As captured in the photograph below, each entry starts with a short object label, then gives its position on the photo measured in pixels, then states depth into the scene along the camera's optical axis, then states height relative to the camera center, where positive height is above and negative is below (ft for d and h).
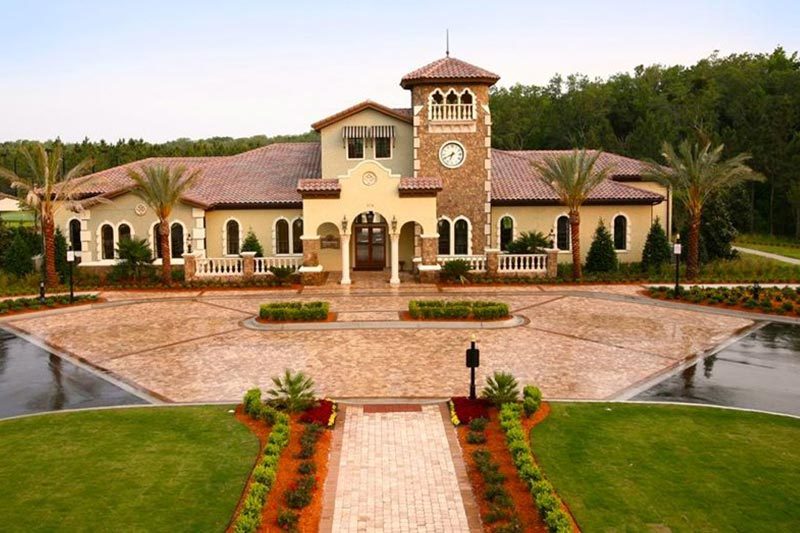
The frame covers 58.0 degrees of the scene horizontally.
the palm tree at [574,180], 107.55 +9.45
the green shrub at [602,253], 115.85 -1.70
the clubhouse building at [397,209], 110.52 +6.10
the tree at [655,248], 116.47 -1.08
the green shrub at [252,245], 116.78 +0.61
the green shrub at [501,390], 48.85 -9.99
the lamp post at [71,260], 93.23 -1.02
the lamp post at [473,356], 48.49 -7.54
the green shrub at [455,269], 107.96 -3.69
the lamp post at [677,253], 92.12 -1.55
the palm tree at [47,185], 103.40 +9.81
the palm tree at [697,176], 105.91 +9.59
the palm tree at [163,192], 105.09 +8.55
